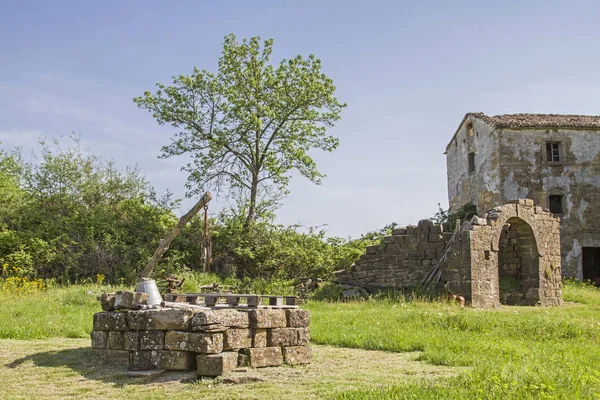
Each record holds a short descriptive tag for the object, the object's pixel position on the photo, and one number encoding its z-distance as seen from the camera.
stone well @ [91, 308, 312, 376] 7.85
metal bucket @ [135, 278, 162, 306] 9.05
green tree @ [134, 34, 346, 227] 23.86
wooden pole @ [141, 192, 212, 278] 11.80
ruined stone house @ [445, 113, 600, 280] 27.34
